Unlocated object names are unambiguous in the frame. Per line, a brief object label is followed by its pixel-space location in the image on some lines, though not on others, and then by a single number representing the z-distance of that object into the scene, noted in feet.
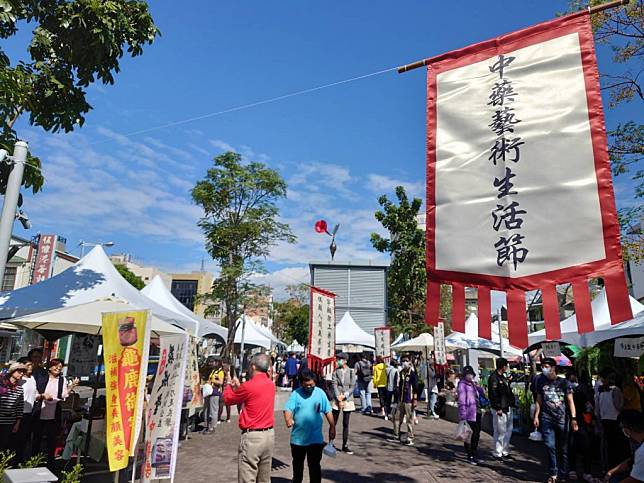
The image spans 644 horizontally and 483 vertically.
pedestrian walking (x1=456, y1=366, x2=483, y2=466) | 26.35
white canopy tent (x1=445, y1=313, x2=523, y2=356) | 60.18
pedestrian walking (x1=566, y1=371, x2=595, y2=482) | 23.73
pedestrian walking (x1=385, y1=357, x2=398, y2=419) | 41.98
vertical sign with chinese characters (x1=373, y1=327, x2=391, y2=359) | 54.34
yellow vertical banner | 15.92
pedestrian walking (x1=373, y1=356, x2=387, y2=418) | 46.34
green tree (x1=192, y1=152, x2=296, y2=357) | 61.62
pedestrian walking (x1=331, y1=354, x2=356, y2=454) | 28.16
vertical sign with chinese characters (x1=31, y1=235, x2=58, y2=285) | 76.54
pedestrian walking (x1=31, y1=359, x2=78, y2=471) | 21.06
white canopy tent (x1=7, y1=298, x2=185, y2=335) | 23.85
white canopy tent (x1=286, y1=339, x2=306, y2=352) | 148.06
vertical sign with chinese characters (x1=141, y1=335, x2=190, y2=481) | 17.99
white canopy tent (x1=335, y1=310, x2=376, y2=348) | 70.64
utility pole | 16.44
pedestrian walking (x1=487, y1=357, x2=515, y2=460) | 26.48
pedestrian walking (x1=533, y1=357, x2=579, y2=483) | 21.80
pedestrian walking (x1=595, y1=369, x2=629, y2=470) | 22.75
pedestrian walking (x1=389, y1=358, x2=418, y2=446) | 32.32
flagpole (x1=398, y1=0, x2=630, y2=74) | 14.83
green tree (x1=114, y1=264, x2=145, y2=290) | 150.95
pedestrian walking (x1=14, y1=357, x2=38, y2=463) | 20.34
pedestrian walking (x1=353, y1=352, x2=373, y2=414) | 47.52
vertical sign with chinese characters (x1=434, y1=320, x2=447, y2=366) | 50.16
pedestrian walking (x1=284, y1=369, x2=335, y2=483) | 16.99
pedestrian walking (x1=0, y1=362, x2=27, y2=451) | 19.25
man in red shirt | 15.35
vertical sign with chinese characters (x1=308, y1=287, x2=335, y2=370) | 28.09
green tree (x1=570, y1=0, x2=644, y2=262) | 28.07
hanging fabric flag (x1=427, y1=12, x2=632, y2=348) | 10.84
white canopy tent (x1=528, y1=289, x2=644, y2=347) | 30.81
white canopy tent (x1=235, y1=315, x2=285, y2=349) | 76.06
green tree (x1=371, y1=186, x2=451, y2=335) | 73.61
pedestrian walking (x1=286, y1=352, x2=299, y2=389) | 59.67
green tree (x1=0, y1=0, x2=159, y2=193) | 18.17
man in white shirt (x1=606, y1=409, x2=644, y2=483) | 11.40
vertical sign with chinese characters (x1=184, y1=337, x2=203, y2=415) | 30.98
